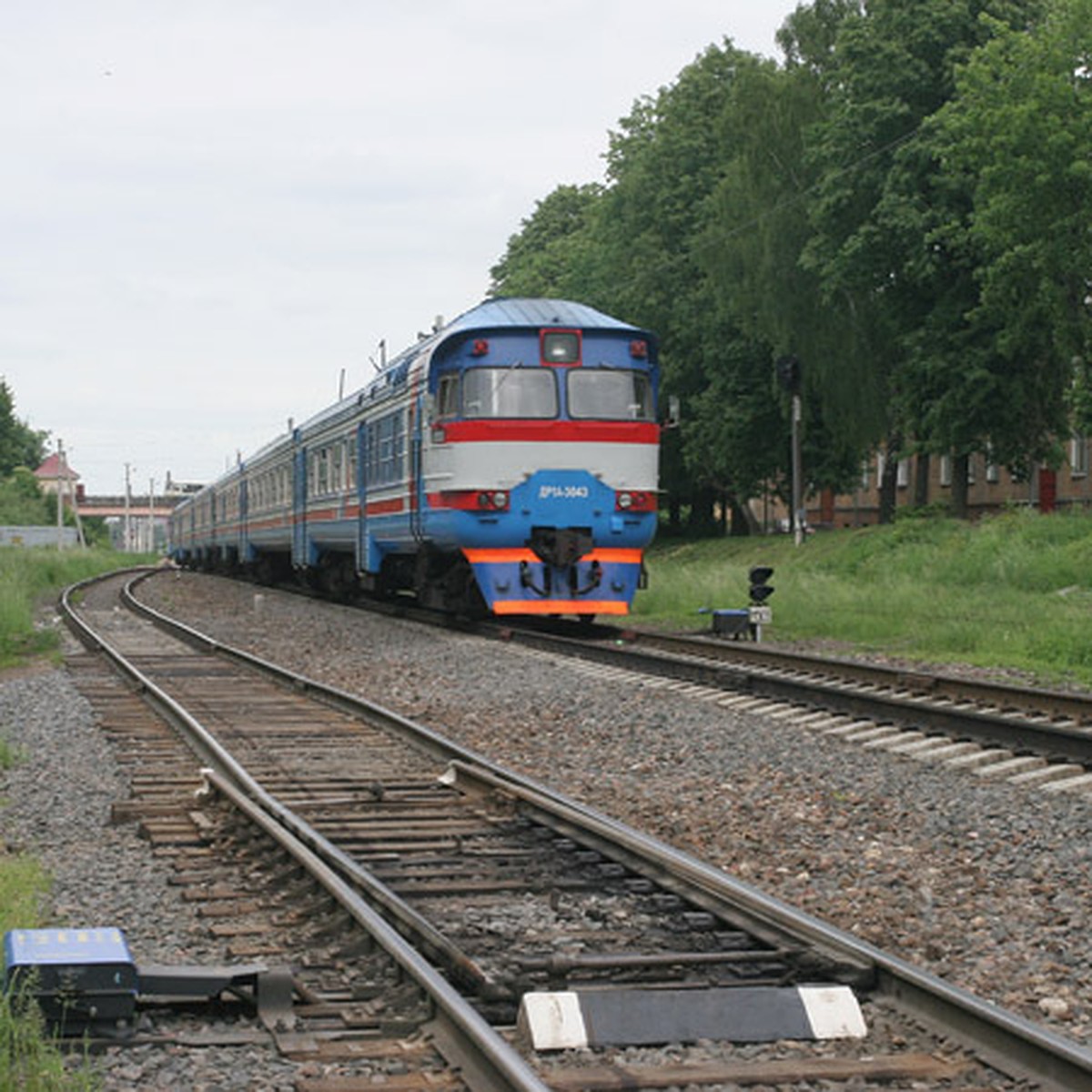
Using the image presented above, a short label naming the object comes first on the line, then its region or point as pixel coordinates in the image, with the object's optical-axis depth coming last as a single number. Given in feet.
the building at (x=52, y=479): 470.72
